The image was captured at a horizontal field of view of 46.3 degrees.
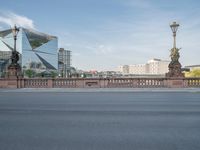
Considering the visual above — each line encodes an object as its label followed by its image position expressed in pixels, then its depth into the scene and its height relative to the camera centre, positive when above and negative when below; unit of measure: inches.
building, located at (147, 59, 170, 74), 6289.4 +299.4
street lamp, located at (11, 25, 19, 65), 1036.8 +92.2
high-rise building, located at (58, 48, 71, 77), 6609.3 +387.3
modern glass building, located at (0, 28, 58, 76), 5689.0 +749.9
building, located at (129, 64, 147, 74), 6989.2 +262.6
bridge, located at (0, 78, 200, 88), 977.3 -23.3
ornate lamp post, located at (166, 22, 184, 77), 967.0 +50.7
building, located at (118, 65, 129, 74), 7562.0 +273.5
